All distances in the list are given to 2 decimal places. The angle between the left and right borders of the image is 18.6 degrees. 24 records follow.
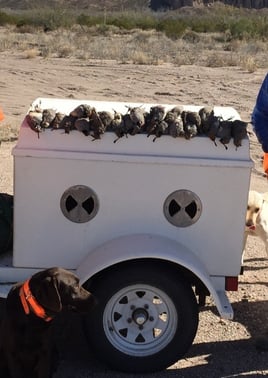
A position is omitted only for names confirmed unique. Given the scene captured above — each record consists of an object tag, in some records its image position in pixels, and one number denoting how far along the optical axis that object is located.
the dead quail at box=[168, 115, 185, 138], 5.07
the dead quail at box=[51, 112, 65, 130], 5.07
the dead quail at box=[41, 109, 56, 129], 5.05
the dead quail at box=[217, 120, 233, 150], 5.07
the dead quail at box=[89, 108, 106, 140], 5.05
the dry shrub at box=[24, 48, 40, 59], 27.33
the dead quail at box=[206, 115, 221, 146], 5.08
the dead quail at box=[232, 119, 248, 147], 5.08
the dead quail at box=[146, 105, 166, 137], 5.08
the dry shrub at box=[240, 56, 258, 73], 24.48
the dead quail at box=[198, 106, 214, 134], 5.15
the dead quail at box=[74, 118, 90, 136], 5.04
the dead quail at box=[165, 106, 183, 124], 5.13
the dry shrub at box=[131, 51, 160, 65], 26.19
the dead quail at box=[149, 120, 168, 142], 5.07
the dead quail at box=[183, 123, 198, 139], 5.07
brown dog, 4.50
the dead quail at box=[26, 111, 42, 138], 5.03
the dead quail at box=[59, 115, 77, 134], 5.06
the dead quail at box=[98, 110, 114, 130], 5.09
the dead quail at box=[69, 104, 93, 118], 5.11
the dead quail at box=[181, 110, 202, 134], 5.13
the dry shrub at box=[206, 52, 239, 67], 26.02
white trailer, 5.08
